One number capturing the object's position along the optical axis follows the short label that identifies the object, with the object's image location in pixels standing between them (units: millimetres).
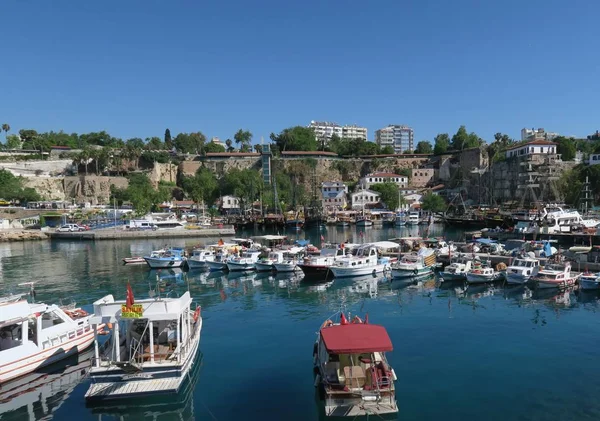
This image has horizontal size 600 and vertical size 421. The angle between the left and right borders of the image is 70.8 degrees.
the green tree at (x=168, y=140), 131312
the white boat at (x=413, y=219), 81188
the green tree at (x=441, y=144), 121712
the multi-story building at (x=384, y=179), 106688
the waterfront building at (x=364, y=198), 98975
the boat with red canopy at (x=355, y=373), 11797
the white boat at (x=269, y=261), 35531
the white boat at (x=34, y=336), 15117
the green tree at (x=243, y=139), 134625
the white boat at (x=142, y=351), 12977
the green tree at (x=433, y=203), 89938
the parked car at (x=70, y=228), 65562
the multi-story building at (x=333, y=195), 101188
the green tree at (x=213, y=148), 126562
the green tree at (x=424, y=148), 135375
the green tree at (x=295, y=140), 123438
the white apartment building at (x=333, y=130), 186750
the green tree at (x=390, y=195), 94750
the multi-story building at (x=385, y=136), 198000
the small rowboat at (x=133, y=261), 40062
